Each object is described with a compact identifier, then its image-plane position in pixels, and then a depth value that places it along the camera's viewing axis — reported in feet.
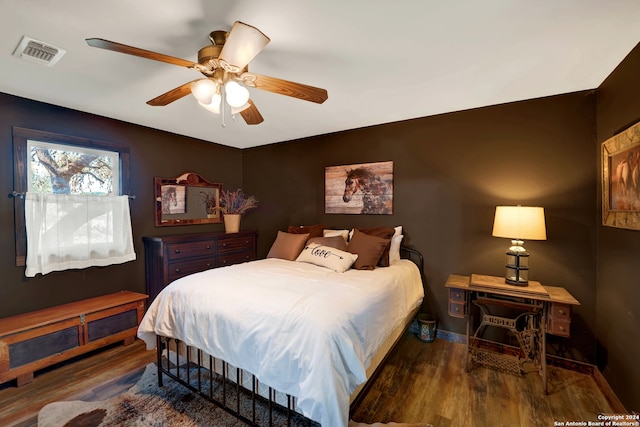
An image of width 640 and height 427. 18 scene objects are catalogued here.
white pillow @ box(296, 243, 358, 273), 8.64
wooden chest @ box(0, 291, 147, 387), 6.98
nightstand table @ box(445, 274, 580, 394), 6.76
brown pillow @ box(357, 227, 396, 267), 9.13
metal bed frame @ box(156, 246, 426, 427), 5.56
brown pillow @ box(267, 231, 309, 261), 10.23
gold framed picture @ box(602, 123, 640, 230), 5.47
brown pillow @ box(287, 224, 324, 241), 11.27
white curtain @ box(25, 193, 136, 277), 8.34
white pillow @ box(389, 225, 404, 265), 9.81
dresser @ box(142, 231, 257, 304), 10.60
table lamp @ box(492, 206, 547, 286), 7.13
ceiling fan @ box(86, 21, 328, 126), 4.45
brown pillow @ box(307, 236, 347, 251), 9.62
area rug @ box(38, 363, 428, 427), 5.75
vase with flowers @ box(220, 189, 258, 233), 13.55
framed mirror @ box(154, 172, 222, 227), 12.01
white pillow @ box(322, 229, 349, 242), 10.86
